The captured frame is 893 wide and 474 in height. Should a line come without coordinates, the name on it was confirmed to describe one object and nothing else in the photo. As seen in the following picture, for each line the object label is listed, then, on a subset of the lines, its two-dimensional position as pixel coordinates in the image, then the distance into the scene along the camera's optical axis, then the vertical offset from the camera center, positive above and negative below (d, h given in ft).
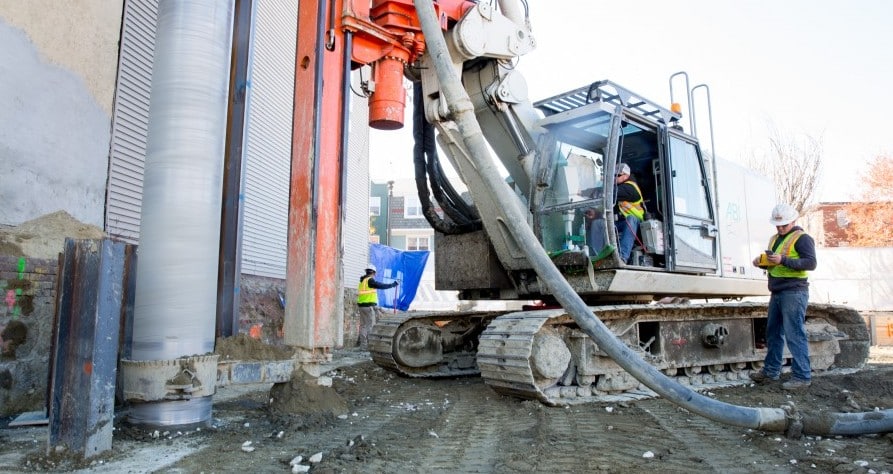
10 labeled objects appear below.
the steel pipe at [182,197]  12.64 +2.23
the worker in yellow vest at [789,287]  20.25 +0.64
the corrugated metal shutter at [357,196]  44.47 +8.08
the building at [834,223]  107.24 +14.80
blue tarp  53.57 +3.01
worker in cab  20.22 +3.19
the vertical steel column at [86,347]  10.55 -0.82
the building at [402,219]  102.53 +14.98
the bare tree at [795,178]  77.15 +16.17
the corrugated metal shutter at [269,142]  29.86 +8.24
